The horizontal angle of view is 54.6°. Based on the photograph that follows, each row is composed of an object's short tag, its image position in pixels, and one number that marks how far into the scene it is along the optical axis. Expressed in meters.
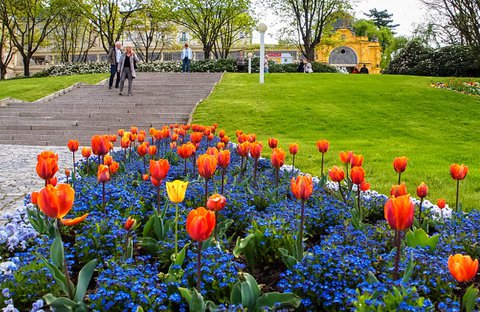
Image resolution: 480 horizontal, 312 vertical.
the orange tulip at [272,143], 4.44
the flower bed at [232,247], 2.07
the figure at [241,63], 29.20
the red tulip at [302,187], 2.44
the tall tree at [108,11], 37.72
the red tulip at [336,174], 3.38
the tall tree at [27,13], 35.41
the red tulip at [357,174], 3.09
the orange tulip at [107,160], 3.73
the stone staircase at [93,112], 12.64
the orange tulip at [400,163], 3.47
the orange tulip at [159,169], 2.81
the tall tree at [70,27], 39.12
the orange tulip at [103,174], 3.03
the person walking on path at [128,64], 15.96
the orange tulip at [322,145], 4.30
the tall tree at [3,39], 37.76
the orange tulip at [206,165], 2.71
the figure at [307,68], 28.70
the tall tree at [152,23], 39.28
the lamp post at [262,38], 18.80
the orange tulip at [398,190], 2.79
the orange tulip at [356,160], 3.44
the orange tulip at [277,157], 3.55
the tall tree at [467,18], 20.14
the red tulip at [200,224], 1.80
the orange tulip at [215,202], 2.30
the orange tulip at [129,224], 2.40
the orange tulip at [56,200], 1.94
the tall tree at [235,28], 41.88
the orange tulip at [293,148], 4.34
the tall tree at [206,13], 38.59
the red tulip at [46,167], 2.81
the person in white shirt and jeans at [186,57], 23.70
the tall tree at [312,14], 36.91
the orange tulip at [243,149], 3.89
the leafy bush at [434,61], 25.20
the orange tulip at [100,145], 3.72
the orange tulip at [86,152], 4.52
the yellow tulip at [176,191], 2.27
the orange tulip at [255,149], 3.76
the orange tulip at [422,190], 3.04
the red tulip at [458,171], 3.34
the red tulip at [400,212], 1.92
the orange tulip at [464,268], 1.73
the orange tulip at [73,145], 4.35
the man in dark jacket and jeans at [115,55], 17.15
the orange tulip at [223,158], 3.19
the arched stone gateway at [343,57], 65.00
